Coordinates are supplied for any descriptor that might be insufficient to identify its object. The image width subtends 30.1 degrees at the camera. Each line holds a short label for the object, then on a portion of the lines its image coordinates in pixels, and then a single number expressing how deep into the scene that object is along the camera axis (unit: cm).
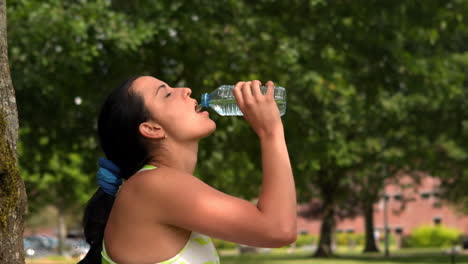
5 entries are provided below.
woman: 269
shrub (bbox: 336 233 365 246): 7506
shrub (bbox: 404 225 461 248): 6538
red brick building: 7781
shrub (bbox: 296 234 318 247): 7725
